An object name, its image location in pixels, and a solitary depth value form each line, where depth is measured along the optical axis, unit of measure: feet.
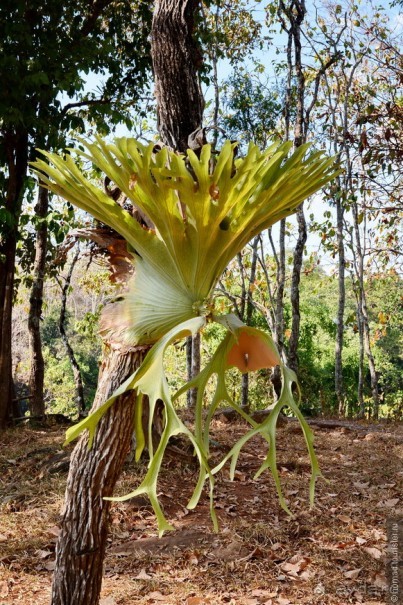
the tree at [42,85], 15.29
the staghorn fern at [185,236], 4.16
